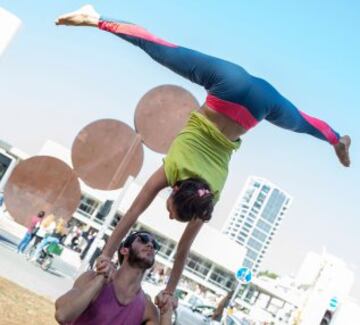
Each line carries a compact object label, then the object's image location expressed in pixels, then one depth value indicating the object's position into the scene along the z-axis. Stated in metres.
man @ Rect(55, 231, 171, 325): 3.39
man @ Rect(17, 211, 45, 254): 13.20
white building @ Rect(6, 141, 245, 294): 50.09
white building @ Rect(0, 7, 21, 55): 11.03
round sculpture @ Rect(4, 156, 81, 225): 6.50
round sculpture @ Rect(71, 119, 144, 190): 6.31
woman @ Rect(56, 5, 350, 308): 3.53
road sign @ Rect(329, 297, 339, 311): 18.18
